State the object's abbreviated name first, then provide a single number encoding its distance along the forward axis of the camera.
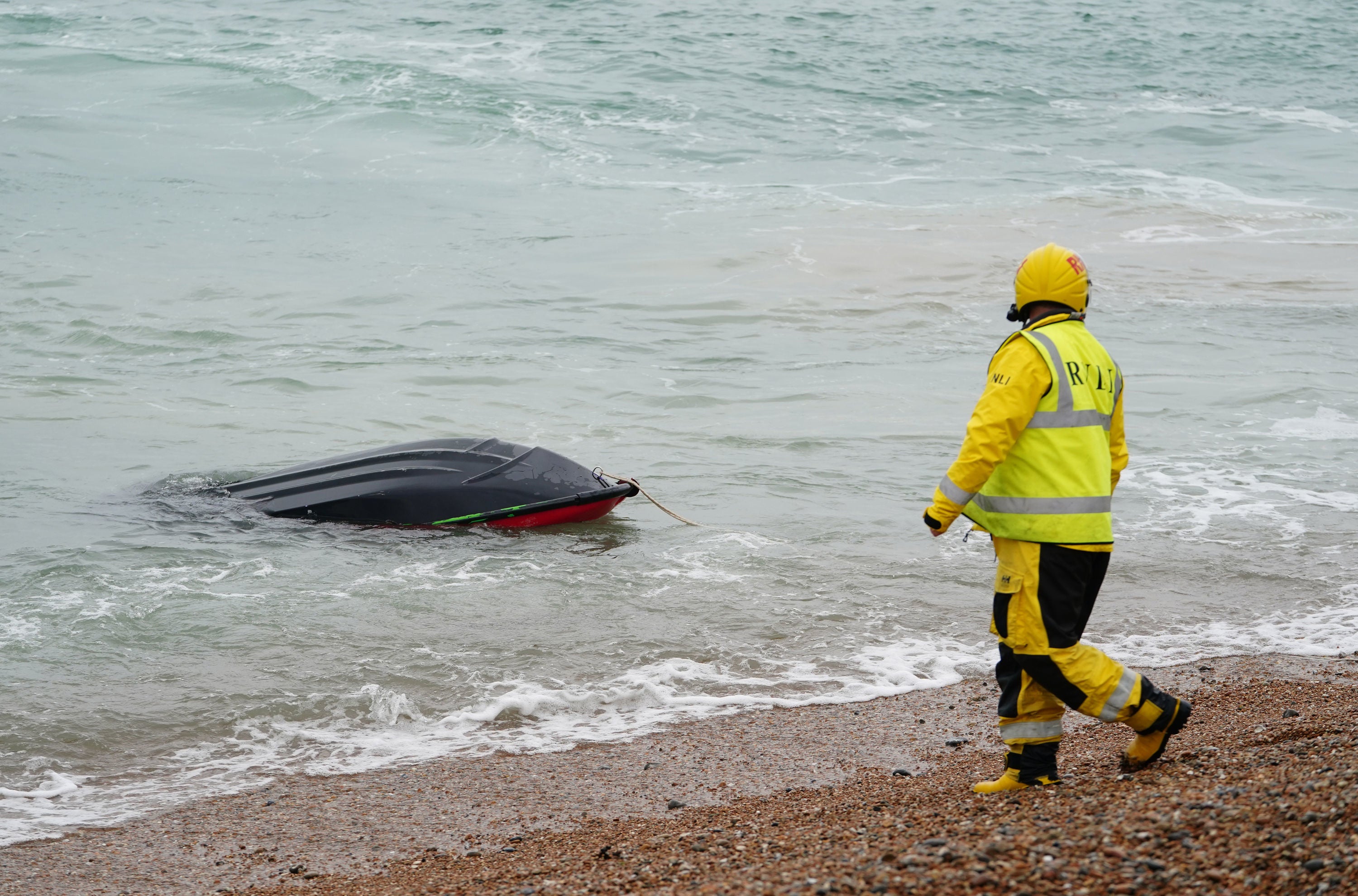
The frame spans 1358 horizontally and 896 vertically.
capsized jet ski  16.77
